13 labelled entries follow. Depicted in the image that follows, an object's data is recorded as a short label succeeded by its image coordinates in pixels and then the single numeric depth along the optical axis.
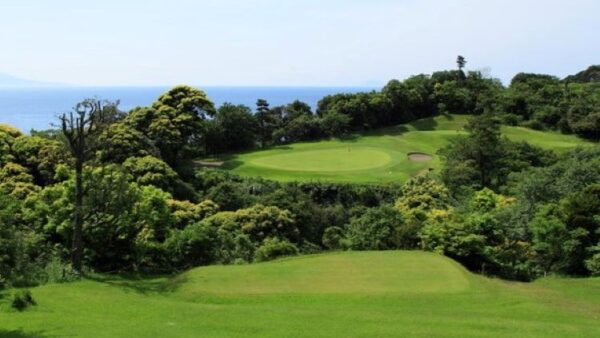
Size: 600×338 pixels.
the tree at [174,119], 55.19
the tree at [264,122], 78.94
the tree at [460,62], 109.06
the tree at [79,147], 23.23
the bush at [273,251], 26.92
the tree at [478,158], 53.03
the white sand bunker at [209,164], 63.09
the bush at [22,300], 16.69
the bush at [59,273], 21.88
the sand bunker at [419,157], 66.69
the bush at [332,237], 36.31
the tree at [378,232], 29.44
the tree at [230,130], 71.12
